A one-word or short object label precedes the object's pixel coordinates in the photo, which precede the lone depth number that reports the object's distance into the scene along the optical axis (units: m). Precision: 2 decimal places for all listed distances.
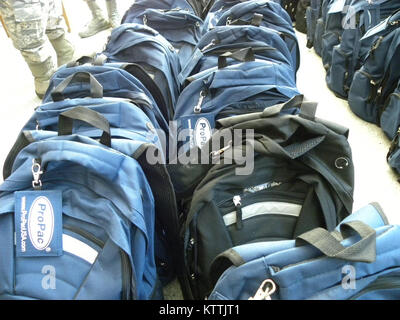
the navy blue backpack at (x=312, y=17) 2.17
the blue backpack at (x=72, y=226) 0.62
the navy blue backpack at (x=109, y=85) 0.89
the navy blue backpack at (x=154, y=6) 1.52
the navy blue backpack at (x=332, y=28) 1.72
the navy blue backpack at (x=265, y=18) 1.30
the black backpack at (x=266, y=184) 0.73
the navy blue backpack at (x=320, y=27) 1.99
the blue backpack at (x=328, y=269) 0.52
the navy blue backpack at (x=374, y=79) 1.35
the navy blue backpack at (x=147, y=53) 1.11
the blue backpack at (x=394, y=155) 1.26
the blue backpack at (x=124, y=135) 0.70
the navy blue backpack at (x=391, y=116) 1.33
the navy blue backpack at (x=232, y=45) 1.11
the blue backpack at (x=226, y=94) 0.93
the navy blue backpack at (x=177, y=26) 1.42
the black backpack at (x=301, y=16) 2.49
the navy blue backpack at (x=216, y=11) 1.44
